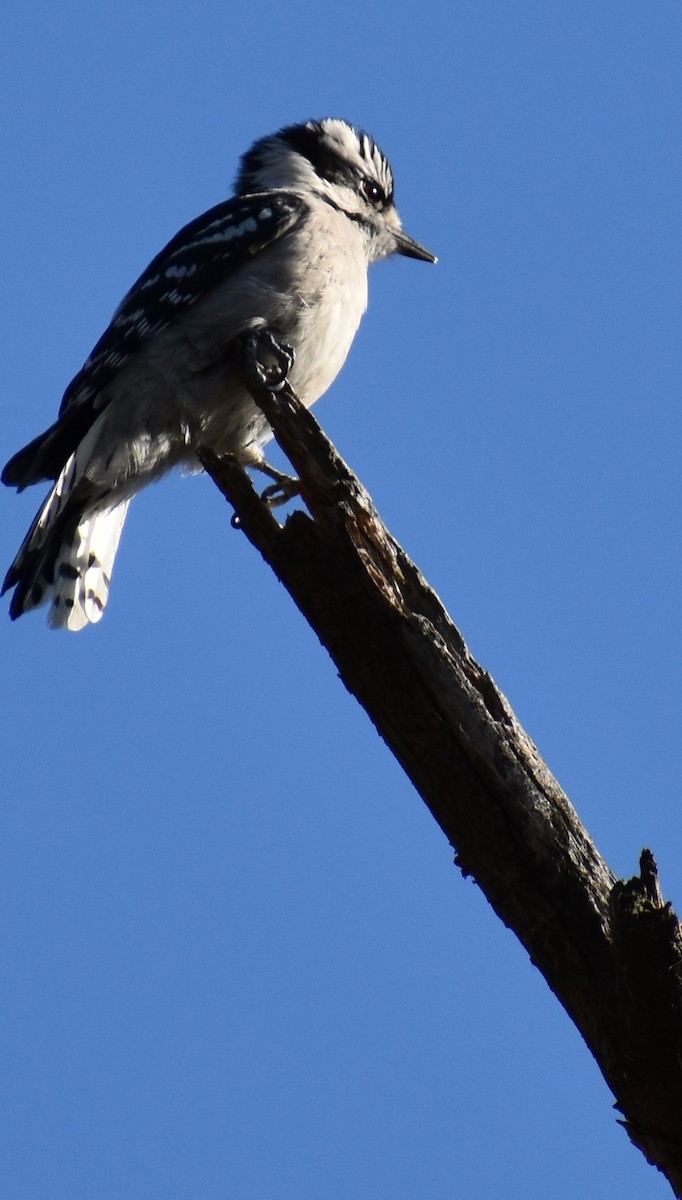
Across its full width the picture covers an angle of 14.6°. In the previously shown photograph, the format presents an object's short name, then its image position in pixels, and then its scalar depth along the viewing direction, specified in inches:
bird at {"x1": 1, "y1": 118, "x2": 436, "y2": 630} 428.1
